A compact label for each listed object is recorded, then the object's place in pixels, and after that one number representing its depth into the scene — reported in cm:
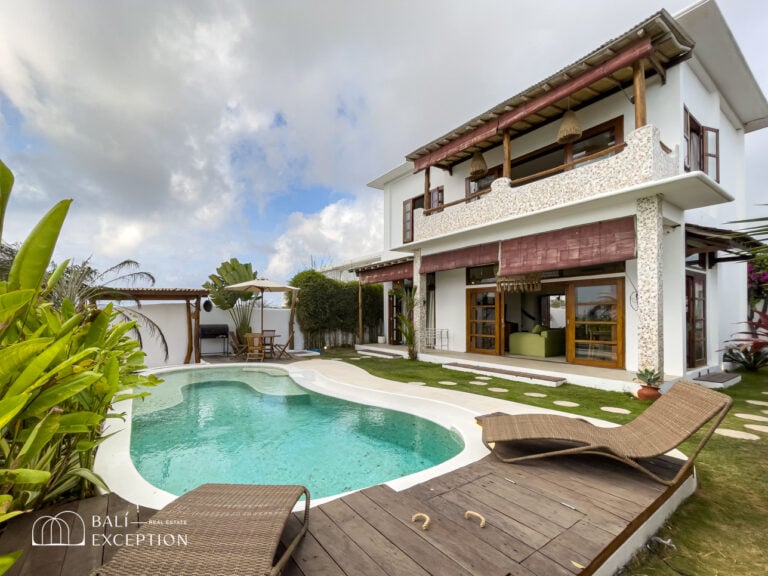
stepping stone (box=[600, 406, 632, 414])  567
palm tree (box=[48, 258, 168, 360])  707
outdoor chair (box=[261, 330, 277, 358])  1263
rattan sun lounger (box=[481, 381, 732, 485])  292
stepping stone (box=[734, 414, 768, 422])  541
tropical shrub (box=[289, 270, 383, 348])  1584
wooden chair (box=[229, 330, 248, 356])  1310
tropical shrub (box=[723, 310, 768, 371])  982
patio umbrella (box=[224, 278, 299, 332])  1209
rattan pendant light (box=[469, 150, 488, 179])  1119
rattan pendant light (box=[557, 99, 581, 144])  832
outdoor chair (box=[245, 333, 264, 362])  1219
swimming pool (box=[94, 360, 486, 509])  301
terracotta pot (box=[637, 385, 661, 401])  634
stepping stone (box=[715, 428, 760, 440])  463
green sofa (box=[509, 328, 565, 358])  1134
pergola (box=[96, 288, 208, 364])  1102
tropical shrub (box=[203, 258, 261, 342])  1470
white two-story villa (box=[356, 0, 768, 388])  706
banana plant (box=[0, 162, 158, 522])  158
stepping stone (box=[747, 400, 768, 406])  639
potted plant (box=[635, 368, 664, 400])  636
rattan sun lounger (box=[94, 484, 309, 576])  157
